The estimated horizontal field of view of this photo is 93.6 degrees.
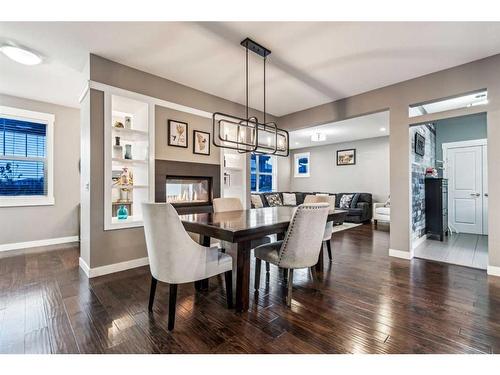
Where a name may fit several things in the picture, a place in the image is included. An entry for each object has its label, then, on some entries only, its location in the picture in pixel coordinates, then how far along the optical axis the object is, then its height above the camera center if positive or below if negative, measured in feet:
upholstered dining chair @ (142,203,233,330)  5.53 -1.62
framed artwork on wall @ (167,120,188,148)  11.43 +2.71
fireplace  11.91 -0.16
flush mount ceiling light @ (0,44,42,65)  8.23 +4.88
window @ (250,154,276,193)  27.81 +1.73
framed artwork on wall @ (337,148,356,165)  25.18 +3.34
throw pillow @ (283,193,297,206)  26.99 -1.36
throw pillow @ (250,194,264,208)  24.09 -1.40
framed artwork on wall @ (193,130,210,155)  12.40 +2.43
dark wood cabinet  14.61 -1.27
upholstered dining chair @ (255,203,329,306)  6.47 -1.54
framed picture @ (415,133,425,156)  13.40 +2.54
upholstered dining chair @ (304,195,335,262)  9.91 -0.62
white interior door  16.37 -0.10
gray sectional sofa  21.76 -1.81
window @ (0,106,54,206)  12.91 +1.77
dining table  5.91 -1.14
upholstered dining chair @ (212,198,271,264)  9.57 -0.80
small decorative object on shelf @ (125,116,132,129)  10.89 +3.07
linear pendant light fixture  8.18 +2.19
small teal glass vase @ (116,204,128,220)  10.49 -1.13
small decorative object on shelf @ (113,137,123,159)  10.52 +1.72
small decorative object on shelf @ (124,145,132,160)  10.57 +1.59
